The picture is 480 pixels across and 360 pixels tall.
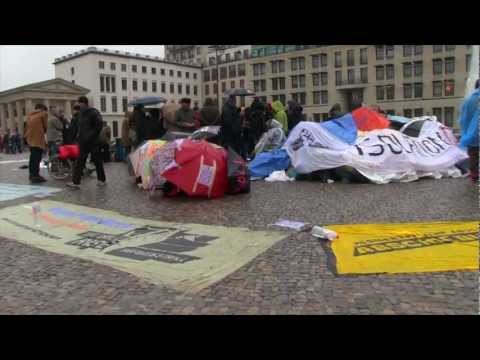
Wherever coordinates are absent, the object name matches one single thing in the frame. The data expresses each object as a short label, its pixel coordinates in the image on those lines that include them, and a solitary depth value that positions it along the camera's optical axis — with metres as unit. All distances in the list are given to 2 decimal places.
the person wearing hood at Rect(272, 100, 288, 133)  15.02
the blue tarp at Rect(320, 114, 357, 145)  10.27
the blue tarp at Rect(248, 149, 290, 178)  11.22
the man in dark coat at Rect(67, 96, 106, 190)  10.09
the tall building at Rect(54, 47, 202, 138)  100.38
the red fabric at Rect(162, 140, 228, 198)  8.33
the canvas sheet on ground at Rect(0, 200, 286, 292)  4.53
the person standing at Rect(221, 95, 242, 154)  11.27
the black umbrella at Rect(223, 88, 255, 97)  11.86
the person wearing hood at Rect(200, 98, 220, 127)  11.37
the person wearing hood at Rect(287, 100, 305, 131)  15.45
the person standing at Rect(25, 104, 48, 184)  11.37
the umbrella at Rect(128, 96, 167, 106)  12.67
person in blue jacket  9.20
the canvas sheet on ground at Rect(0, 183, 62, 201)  9.41
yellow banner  4.36
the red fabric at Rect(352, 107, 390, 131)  10.86
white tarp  9.73
